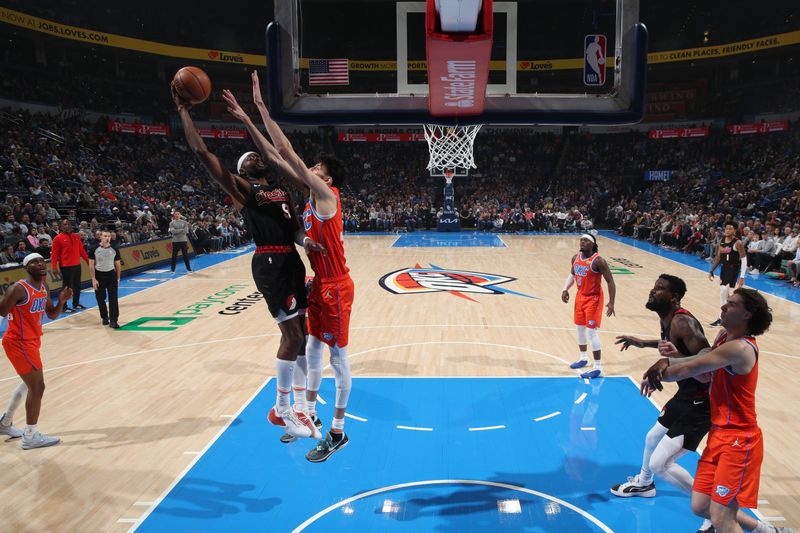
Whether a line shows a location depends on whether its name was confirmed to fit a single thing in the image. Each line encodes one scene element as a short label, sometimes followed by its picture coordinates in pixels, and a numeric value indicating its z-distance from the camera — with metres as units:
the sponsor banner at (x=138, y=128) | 27.39
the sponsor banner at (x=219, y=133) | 30.95
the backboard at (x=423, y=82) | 5.63
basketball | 3.74
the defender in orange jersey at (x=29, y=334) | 4.94
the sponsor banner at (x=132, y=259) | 10.64
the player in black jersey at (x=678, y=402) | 3.43
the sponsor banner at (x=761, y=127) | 27.48
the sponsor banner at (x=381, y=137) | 30.73
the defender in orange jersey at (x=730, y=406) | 2.86
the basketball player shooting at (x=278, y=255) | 4.05
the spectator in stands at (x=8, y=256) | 11.76
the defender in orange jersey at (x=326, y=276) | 3.84
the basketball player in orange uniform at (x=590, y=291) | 6.66
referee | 9.09
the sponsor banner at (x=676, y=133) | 30.42
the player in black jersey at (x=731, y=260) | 8.88
